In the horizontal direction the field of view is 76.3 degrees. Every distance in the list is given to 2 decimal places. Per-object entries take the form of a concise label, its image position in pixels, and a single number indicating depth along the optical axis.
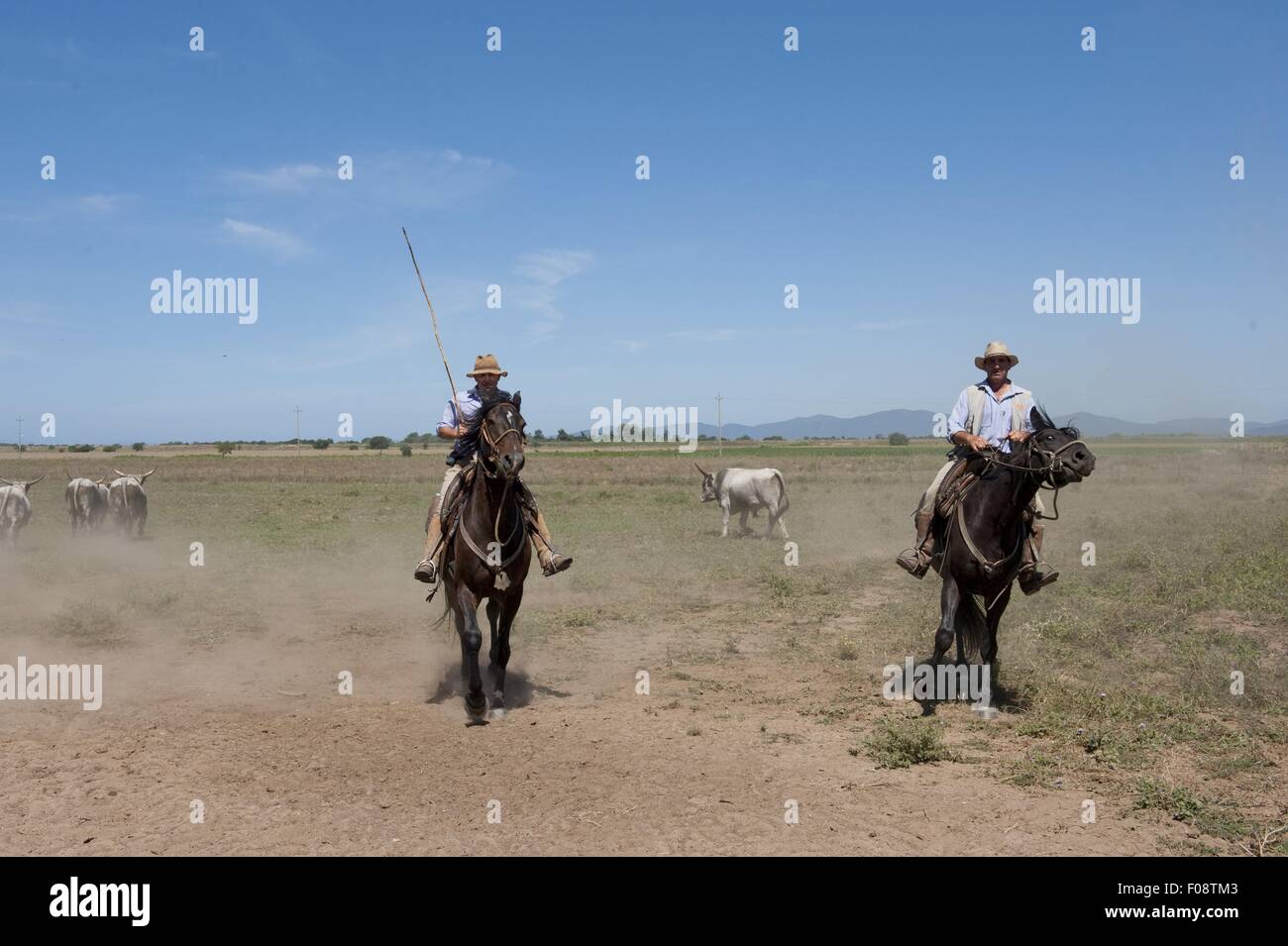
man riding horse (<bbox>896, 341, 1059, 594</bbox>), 7.90
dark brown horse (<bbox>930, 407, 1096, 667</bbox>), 7.25
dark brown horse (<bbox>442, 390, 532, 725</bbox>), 7.43
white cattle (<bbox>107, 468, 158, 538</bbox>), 21.36
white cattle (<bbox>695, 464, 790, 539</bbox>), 20.56
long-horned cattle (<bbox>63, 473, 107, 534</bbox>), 21.11
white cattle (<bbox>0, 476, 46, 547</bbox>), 18.06
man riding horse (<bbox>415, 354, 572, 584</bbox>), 8.01
